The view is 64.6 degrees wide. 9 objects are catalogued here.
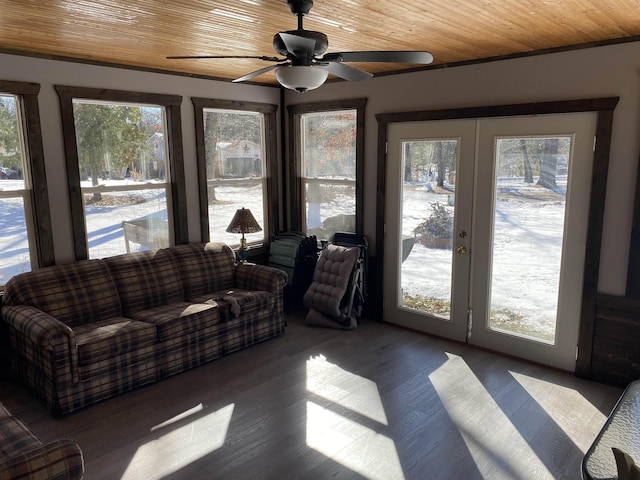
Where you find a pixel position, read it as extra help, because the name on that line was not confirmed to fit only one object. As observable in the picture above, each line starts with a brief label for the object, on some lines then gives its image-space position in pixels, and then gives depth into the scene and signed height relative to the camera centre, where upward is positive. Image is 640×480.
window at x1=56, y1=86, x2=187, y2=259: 4.23 -0.06
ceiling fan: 2.40 +0.51
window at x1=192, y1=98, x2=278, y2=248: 5.14 -0.03
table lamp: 4.93 -0.59
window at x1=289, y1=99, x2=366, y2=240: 5.21 -0.06
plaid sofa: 3.40 -1.21
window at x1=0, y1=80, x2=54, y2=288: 3.85 -0.19
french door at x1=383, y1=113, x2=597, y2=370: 3.88 -0.59
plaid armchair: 1.95 -1.17
